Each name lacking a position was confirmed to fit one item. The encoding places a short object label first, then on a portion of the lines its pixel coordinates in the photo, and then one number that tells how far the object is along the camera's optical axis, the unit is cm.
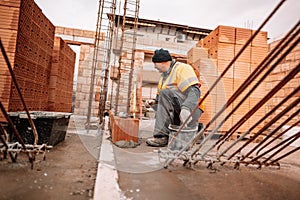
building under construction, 273
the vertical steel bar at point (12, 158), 159
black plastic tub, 216
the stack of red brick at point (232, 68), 467
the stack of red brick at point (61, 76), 570
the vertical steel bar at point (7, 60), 104
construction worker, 252
